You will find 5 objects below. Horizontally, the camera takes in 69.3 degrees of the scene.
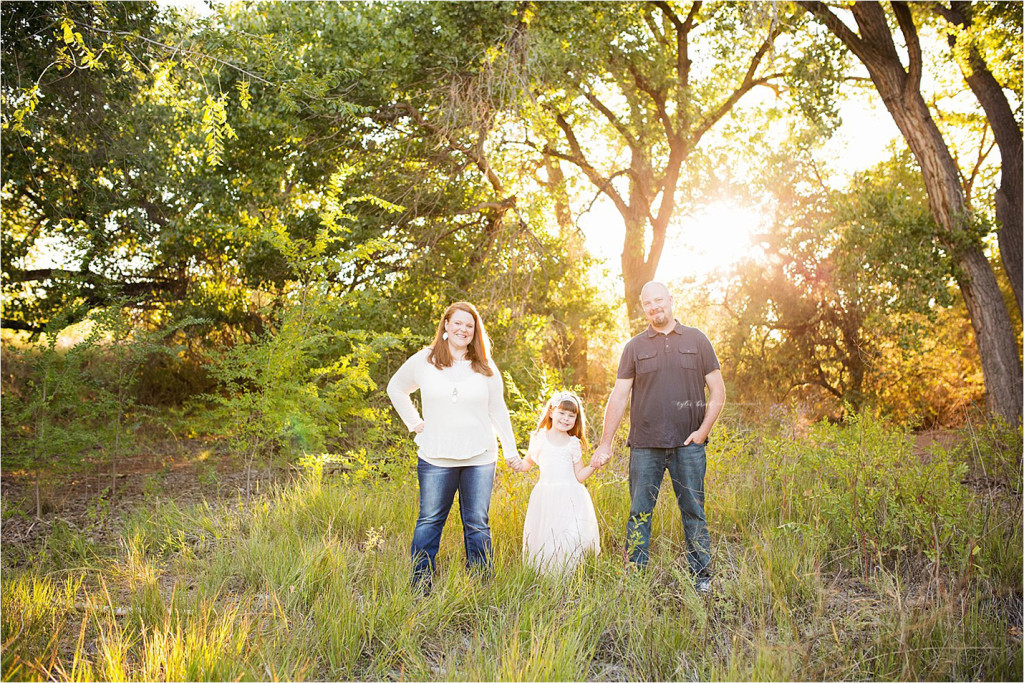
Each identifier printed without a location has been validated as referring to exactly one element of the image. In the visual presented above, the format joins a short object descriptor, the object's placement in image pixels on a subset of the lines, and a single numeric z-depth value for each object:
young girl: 4.65
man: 4.66
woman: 4.52
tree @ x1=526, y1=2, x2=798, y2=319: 12.66
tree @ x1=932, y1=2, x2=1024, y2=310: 9.59
